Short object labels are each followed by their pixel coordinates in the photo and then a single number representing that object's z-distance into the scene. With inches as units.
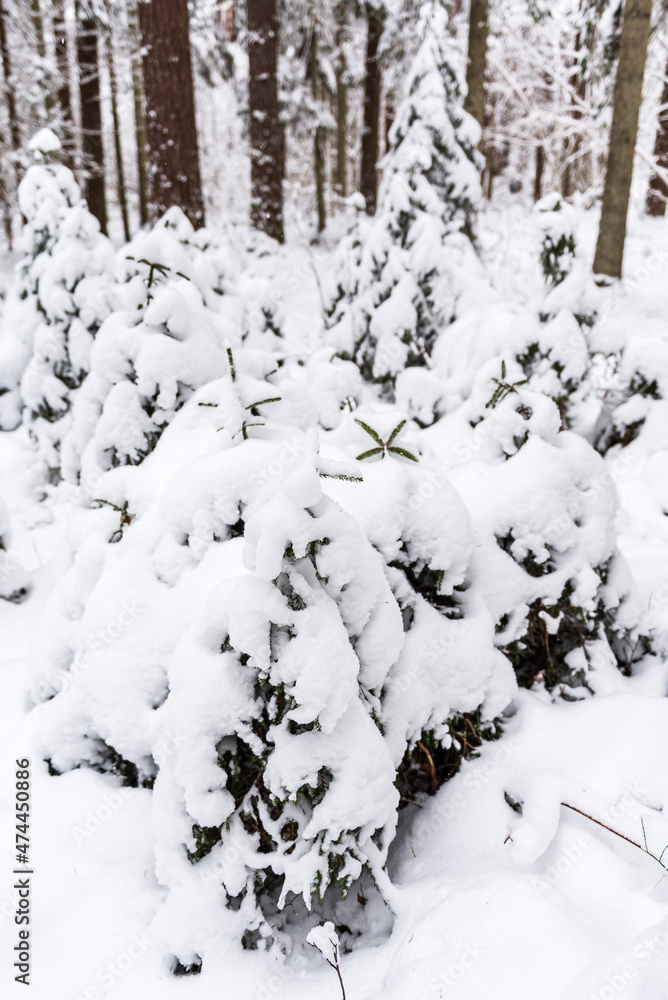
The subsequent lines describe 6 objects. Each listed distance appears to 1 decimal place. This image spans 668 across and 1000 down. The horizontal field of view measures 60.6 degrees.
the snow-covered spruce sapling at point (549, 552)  89.2
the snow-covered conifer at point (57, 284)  180.5
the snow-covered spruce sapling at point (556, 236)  160.7
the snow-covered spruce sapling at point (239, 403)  78.0
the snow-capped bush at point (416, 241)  232.2
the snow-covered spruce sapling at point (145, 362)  106.3
